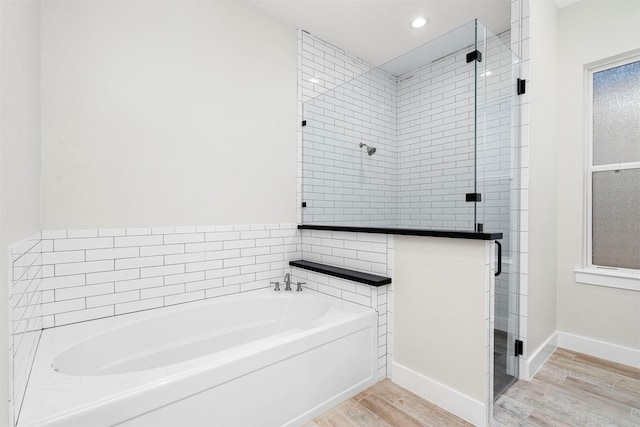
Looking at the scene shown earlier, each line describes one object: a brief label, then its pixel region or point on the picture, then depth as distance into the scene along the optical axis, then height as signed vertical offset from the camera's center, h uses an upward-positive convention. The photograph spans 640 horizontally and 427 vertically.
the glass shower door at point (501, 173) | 1.87 +0.26
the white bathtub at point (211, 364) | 1.13 -0.76
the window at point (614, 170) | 2.34 +0.34
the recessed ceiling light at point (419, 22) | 2.76 +1.76
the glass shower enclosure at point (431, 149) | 1.91 +0.56
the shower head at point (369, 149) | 3.15 +0.66
